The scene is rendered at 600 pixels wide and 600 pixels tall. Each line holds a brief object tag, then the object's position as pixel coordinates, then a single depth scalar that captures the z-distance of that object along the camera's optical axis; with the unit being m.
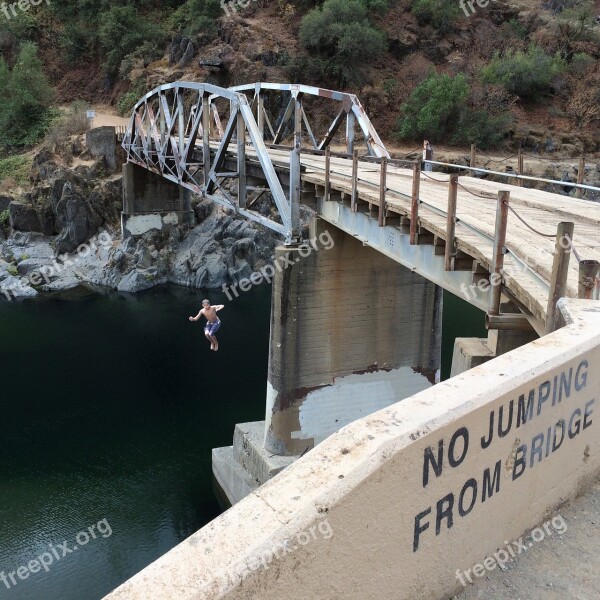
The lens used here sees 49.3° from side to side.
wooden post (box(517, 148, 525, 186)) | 15.04
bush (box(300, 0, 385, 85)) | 44.97
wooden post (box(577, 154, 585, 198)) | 12.63
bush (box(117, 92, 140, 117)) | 47.00
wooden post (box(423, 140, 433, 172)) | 18.53
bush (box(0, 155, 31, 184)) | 39.41
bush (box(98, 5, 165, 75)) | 48.97
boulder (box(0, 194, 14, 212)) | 37.75
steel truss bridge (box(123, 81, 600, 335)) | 7.12
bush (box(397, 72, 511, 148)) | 41.44
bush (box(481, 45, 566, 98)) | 45.16
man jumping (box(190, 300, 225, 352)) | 14.31
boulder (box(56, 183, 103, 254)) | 35.53
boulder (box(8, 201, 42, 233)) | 36.50
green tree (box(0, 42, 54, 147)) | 43.81
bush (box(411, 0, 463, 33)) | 48.91
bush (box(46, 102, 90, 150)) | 40.13
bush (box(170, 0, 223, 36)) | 46.44
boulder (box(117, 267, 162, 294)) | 33.31
